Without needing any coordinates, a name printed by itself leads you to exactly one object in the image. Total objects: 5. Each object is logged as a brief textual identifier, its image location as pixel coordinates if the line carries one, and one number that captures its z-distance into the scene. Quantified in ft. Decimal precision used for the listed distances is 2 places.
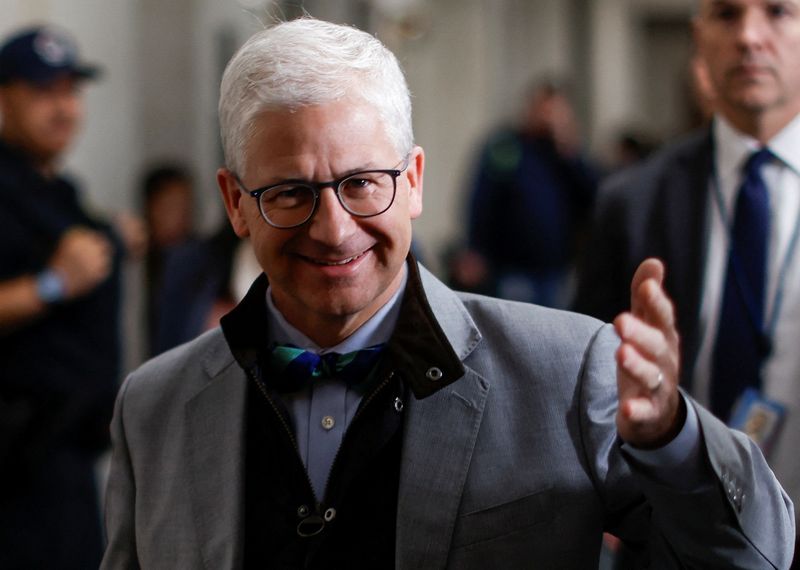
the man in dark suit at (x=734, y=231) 19.47
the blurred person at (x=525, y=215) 56.03
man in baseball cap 27.09
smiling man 13.24
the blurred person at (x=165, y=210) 45.39
